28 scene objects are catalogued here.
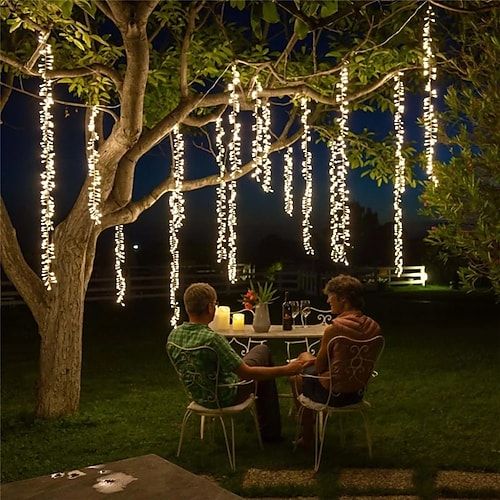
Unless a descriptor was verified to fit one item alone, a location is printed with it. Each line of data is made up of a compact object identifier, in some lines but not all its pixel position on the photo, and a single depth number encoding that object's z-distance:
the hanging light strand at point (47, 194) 5.15
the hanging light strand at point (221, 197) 6.06
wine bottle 5.48
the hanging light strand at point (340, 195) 6.07
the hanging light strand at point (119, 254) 6.52
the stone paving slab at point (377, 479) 3.92
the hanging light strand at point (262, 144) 5.71
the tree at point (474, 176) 3.50
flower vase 5.38
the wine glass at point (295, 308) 5.50
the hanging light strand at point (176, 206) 5.76
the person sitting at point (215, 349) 3.98
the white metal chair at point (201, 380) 4.05
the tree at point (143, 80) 4.97
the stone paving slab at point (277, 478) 4.01
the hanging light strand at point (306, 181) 5.79
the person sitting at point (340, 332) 4.14
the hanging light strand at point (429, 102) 4.25
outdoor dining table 5.25
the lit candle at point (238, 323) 5.48
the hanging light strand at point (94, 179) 5.25
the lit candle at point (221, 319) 5.57
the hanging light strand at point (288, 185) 6.57
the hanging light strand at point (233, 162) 5.29
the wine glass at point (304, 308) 5.59
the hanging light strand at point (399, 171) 5.61
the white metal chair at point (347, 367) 4.12
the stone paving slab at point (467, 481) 3.87
